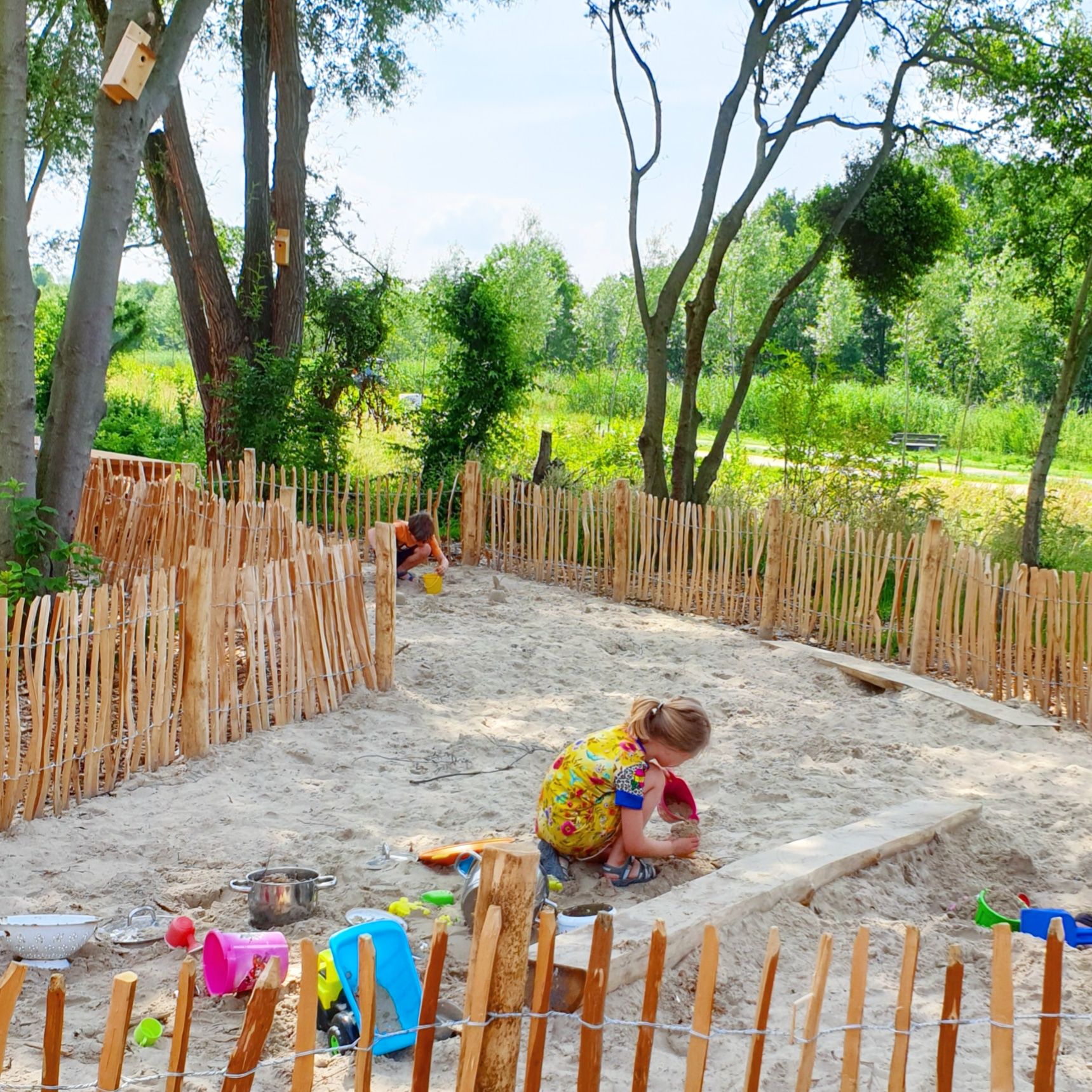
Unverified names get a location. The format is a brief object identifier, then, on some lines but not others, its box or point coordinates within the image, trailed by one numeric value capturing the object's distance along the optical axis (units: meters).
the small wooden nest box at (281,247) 12.20
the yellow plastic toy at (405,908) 3.67
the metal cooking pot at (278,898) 3.55
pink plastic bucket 3.08
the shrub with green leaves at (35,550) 6.21
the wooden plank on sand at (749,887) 3.04
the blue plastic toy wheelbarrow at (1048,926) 3.52
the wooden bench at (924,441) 25.59
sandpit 2.97
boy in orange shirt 9.43
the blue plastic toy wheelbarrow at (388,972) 2.91
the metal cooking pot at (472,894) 3.41
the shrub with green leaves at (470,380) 11.75
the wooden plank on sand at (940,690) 6.43
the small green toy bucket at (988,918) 3.72
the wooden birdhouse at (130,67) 6.11
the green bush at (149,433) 17.31
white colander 3.28
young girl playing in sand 3.82
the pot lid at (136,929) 3.41
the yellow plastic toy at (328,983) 2.90
